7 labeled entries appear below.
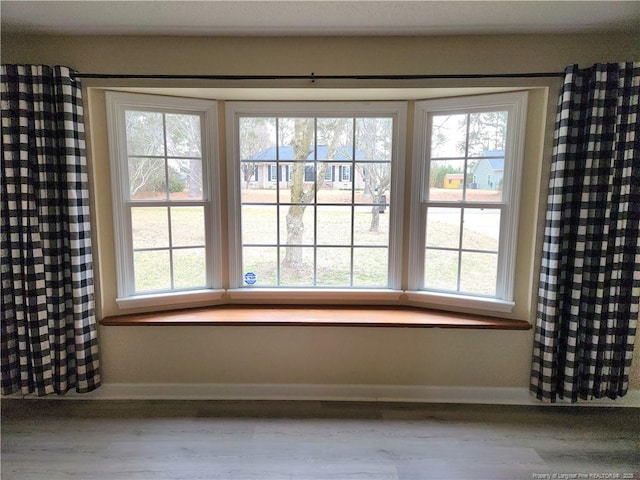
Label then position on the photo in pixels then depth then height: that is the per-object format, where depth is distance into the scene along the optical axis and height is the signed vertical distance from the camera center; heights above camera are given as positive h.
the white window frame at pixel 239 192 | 2.26 +0.11
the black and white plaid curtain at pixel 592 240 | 1.81 -0.18
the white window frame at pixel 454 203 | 2.07 +0.08
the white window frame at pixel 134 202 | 2.10 +0.09
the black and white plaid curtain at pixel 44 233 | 1.84 -0.15
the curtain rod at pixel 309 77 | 1.97 +0.78
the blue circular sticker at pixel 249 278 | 2.44 -0.51
